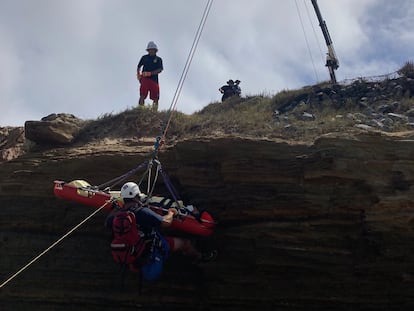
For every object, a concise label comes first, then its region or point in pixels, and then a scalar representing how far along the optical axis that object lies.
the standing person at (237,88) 19.06
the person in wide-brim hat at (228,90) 19.06
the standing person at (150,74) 14.12
